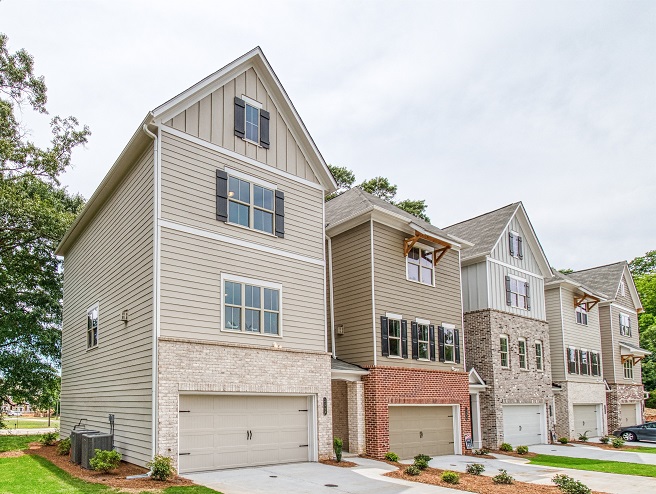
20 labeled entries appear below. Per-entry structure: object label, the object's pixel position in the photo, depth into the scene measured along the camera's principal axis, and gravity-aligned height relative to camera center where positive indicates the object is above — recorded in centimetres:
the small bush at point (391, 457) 1802 -306
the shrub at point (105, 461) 1283 -219
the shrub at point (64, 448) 1673 -247
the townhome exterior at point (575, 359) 3039 -35
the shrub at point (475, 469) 1627 -314
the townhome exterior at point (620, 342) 3584 +61
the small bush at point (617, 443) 2736 -418
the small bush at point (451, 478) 1430 -296
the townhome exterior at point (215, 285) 1389 +188
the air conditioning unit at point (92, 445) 1387 -201
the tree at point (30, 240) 2470 +544
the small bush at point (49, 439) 2017 -269
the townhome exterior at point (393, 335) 1906 +69
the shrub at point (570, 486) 1291 -295
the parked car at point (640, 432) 3041 -417
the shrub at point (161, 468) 1223 -226
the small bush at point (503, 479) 1471 -309
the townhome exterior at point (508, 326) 2531 +123
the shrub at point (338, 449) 1681 -263
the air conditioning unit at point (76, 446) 1465 -215
